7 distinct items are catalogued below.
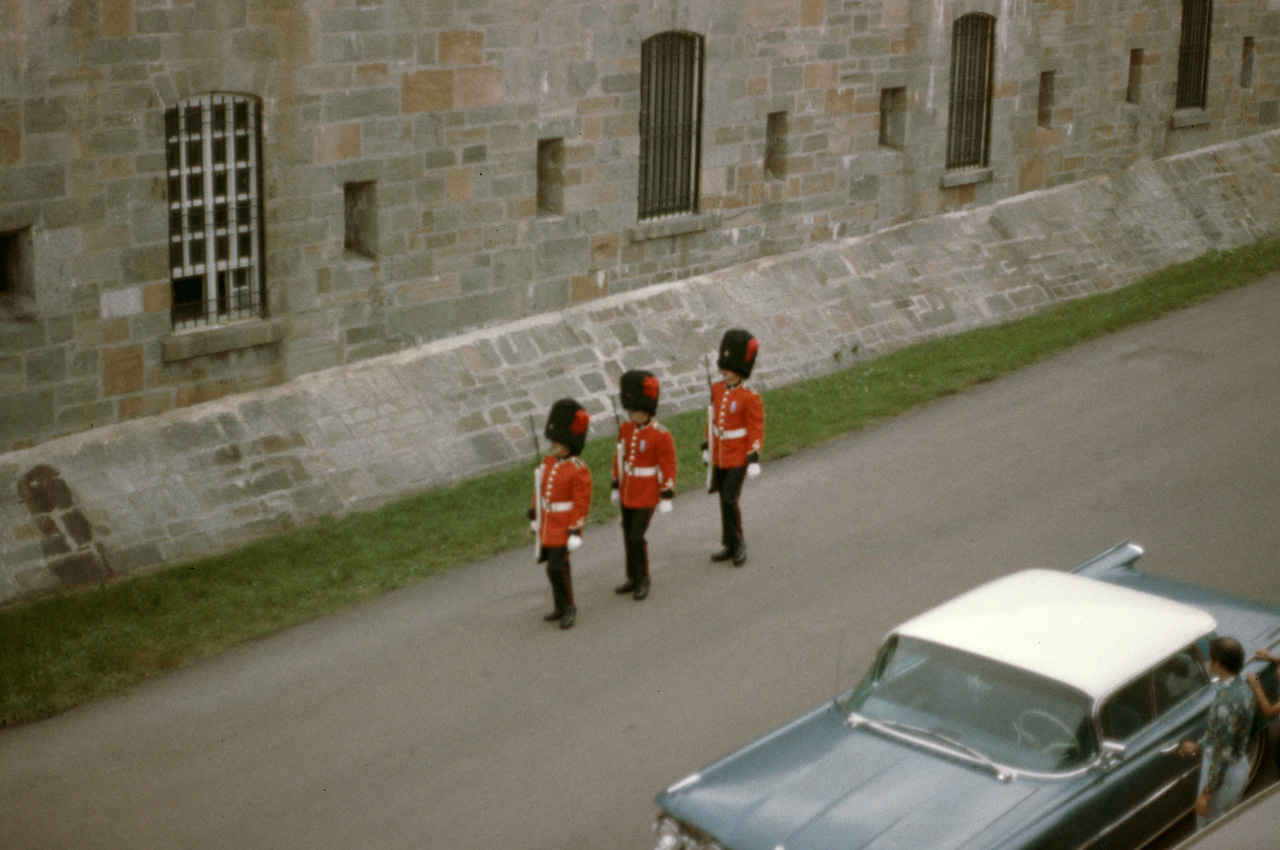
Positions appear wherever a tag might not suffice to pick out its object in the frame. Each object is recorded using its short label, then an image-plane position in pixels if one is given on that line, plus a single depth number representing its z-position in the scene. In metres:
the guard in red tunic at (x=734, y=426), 11.57
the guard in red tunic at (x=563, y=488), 10.48
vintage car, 7.01
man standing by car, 7.69
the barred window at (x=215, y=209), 12.78
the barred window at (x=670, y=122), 16.22
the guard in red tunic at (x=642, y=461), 10.98
